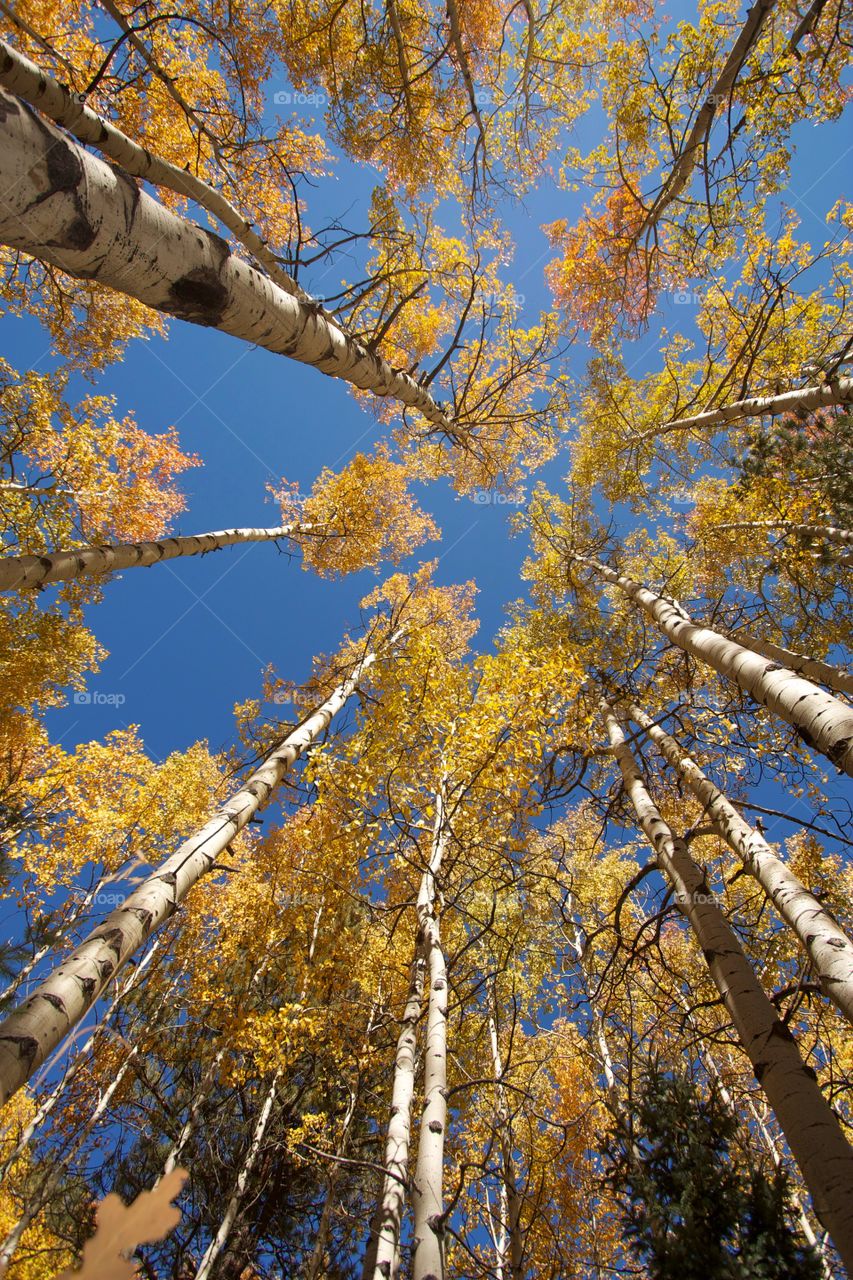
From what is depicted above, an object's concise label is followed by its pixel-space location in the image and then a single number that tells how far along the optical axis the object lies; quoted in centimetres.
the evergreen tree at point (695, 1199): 324
